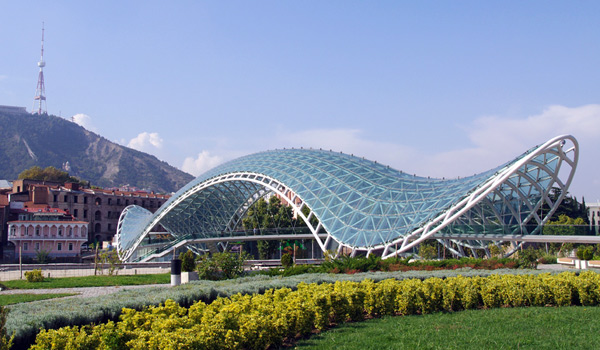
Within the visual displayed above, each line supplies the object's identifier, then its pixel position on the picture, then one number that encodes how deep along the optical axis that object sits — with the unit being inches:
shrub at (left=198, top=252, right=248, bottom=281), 1094.4
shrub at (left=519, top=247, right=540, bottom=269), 1248.5
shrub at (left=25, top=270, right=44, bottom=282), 1294.3
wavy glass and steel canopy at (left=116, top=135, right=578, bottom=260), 1608.0
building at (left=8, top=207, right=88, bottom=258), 3009.4
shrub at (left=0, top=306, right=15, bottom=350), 325.5
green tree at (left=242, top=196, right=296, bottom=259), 2952.8
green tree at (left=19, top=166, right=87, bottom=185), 5255.9
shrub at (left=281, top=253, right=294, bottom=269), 1522.8
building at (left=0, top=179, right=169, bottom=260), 3693.7
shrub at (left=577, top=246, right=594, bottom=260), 1515.3
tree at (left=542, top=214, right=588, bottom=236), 1589.6
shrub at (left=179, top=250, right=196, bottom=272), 1158.2
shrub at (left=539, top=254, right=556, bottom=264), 1743.0
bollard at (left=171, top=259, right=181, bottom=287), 965.8
